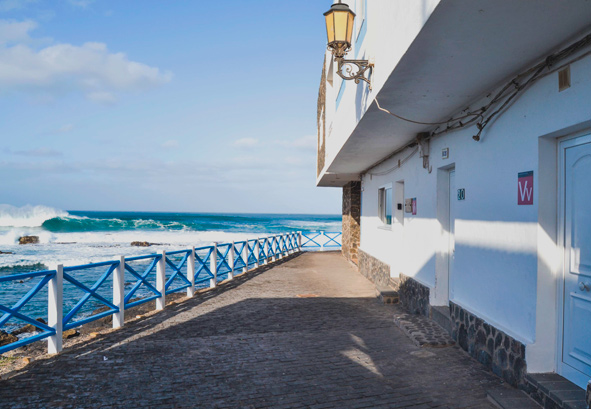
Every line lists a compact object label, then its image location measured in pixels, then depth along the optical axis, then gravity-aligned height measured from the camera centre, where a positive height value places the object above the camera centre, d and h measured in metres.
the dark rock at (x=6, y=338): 6.01 -1.97
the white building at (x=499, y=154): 3.13 +0.61
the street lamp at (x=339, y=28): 4.72 +2.10
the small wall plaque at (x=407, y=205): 7.59 +0.10
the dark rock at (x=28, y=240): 33.00 -2.67
